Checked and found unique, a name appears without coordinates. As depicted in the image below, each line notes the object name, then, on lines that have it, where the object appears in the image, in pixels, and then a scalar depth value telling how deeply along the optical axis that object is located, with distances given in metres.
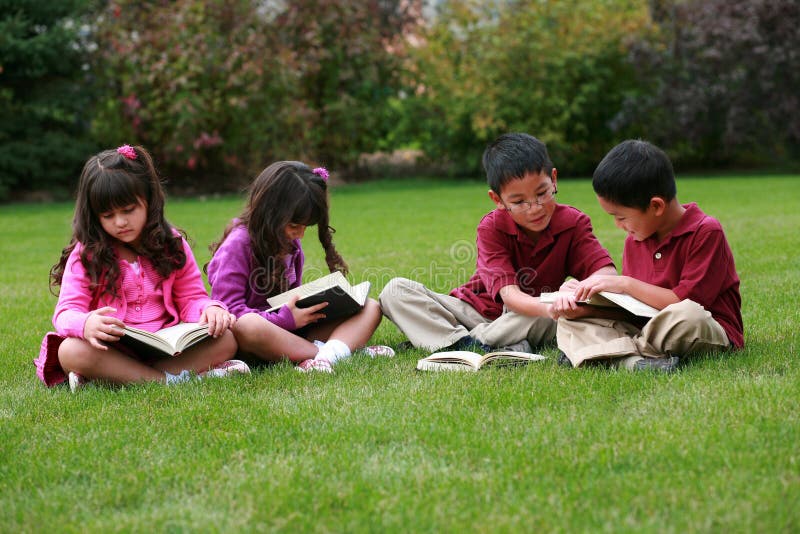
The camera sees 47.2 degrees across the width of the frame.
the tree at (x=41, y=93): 15.70
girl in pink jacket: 3.82
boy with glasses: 4.24
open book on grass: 3.93
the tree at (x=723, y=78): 18.20
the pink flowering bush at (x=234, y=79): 16.75
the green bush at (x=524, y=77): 20.42
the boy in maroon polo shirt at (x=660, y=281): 3.71
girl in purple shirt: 4.25
